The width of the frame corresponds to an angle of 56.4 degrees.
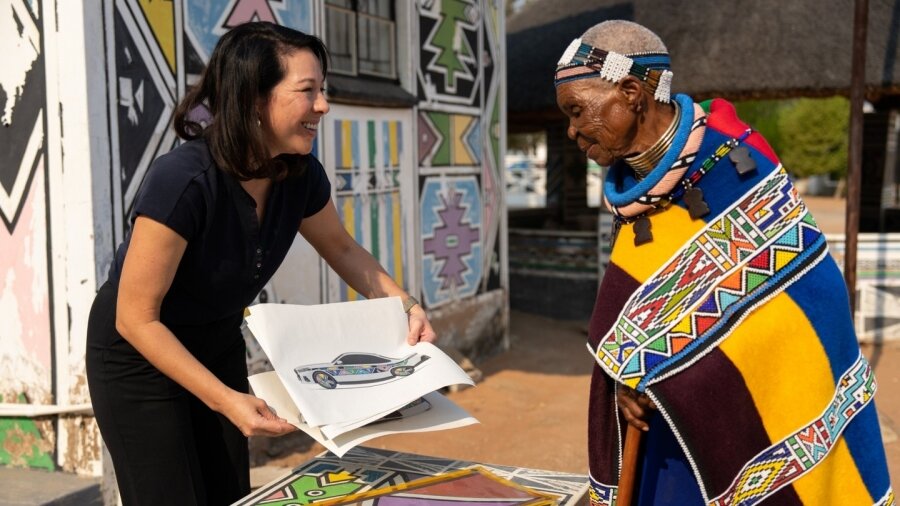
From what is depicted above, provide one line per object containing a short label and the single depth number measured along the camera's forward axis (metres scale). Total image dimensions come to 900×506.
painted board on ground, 2.14
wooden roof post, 6.45
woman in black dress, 1.85
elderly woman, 1.81
